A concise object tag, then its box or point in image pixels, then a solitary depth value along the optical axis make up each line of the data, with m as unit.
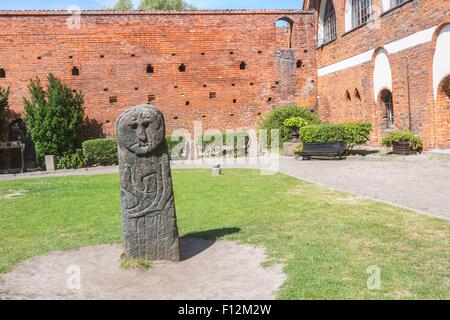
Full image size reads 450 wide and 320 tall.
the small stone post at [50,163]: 17.02
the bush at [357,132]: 15.76
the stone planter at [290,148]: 17.09
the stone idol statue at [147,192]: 5.03
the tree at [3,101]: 17.50
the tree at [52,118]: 17.31
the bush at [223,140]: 18.86
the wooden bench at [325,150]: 15.09
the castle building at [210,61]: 18.38
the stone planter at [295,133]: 17.45
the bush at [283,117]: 19.25
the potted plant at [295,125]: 17.36
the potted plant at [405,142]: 14.16
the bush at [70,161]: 17.48
